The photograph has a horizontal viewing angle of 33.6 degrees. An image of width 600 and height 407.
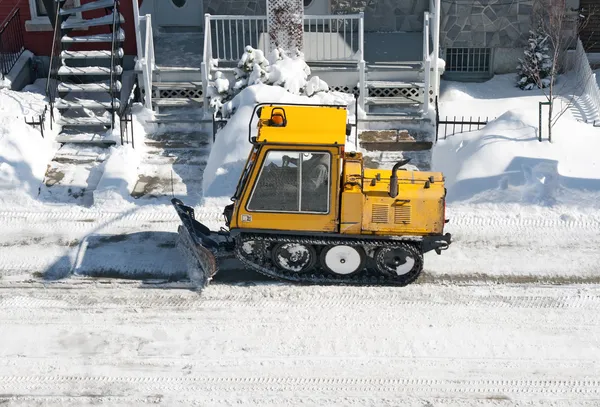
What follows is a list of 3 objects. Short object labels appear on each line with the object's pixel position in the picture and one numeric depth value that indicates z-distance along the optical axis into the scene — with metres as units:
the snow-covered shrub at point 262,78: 16.75
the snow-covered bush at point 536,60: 18.78
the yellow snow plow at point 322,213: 11.63
